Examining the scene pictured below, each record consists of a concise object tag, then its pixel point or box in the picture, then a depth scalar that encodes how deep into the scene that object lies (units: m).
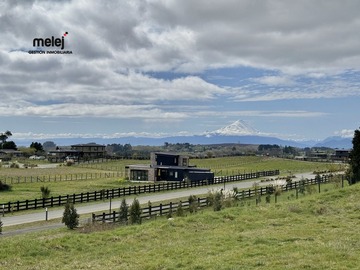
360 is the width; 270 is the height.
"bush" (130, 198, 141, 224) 27.14
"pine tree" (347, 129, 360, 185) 44.78
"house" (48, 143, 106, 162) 167.50
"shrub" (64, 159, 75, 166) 117.54
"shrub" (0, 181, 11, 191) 54.31
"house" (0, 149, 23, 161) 147.00
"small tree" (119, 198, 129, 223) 27.97
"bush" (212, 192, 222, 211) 30.69
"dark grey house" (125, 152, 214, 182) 75.50
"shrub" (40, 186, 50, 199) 47.33
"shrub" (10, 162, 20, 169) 99.88
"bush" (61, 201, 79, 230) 26.25
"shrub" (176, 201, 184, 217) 30.01
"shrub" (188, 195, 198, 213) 33.25
